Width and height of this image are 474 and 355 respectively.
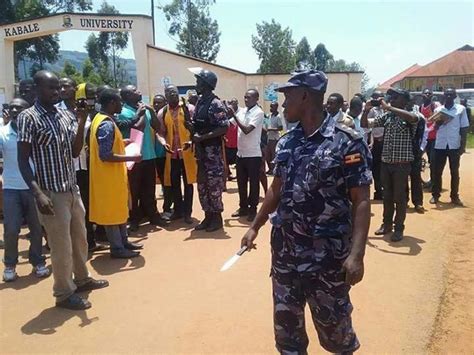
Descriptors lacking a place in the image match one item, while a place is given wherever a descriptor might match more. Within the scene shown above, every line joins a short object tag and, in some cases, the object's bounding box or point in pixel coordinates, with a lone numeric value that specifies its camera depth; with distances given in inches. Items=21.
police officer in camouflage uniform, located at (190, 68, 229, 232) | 219.9
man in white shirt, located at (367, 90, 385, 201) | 276.5
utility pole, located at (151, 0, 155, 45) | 997.8
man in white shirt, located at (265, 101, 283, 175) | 384.8
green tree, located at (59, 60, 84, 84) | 1328.7
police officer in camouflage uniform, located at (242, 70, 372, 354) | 88.5
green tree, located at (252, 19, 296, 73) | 1728.6
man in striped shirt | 131.6
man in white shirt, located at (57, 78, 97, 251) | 188.2
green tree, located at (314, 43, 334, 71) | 2322.3
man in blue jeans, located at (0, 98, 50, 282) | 173.8
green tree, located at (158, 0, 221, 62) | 1606.8
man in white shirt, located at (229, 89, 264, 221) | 247.4
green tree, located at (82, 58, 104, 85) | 1360.6
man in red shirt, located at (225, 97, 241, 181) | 380.8
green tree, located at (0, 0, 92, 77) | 1173.7
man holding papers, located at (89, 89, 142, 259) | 172.7
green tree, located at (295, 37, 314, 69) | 1975.9
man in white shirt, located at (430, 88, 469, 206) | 290.4
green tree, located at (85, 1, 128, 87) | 1773.9
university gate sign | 557.6
